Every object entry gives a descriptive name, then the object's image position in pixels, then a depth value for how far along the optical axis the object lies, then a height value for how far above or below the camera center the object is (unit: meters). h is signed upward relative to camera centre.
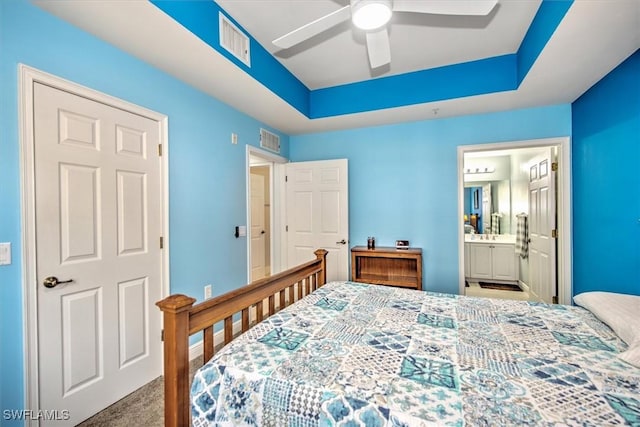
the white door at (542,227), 3.01 -0.21
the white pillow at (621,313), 1.08 -0.51
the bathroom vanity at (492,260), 4.57 -0.85
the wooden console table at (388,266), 3.18 -0.69
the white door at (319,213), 3.56 -0.01
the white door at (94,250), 1.51 -0.23
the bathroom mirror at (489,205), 4.95 +0.09
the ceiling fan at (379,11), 1.41 +1.07
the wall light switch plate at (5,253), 1.34 -0.19
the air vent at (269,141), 3.34 +0.91
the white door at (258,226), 4.69 -0.24
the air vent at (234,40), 1.94 +1.28
